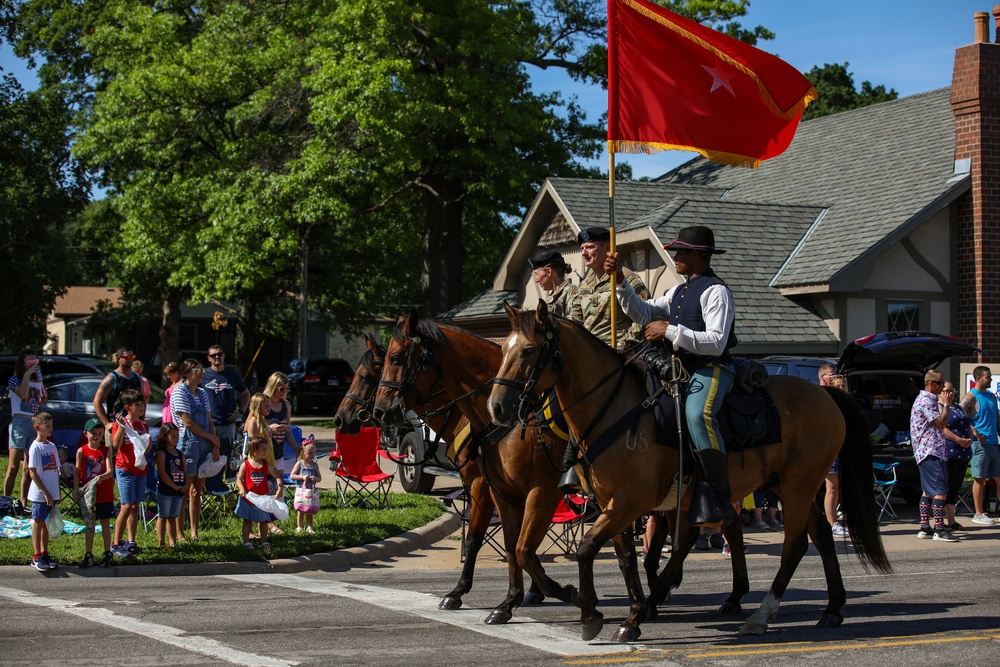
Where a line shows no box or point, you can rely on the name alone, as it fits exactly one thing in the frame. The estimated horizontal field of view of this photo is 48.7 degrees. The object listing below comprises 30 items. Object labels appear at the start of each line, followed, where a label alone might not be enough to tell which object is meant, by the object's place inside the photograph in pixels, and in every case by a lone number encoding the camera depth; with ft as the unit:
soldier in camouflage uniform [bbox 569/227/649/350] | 31.22
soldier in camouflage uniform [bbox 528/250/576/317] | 32.91
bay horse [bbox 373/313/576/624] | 28.19
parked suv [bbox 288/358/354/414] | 134.72
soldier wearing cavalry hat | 25.91
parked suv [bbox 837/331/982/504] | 52.21
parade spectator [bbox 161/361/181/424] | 42.91
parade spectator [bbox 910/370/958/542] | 47.60
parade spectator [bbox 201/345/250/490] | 48.42
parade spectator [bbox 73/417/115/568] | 37.32
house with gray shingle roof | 68.23
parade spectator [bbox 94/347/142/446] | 45.80
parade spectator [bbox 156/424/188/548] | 39.22
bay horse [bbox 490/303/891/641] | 25.21
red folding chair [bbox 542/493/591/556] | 41.34
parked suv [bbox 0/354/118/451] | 80.43
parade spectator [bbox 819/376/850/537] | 46.85
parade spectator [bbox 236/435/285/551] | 40.14
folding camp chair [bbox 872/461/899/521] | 51.44
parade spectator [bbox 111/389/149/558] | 37.96
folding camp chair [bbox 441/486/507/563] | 40.81
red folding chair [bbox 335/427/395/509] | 51.78
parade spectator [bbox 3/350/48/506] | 48.47
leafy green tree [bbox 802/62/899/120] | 189.47
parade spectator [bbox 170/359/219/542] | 42.04
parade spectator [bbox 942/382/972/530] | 48.34
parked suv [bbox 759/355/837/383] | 52.70
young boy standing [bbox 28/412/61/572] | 36.35
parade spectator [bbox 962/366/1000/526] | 50.11
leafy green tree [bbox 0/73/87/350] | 99.81
